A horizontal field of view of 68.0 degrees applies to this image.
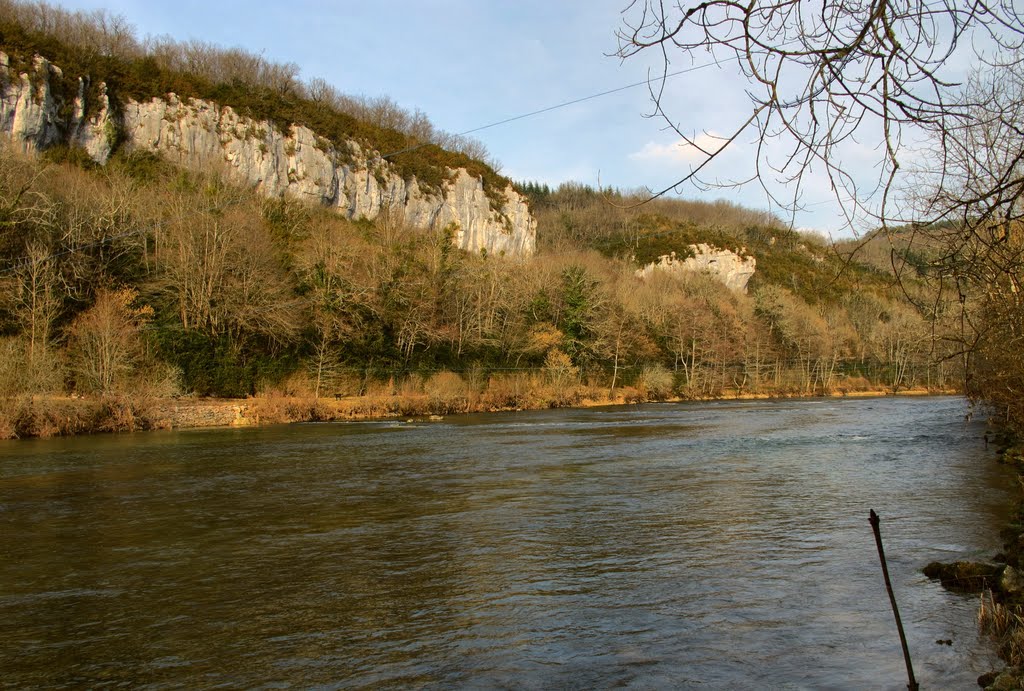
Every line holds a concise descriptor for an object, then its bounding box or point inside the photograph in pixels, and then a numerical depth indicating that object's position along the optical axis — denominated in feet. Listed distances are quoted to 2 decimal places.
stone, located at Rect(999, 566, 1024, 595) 27.45
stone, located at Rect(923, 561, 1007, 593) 30.22
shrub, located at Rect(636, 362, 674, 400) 205.36
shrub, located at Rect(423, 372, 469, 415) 151.23
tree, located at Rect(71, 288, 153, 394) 114.21
